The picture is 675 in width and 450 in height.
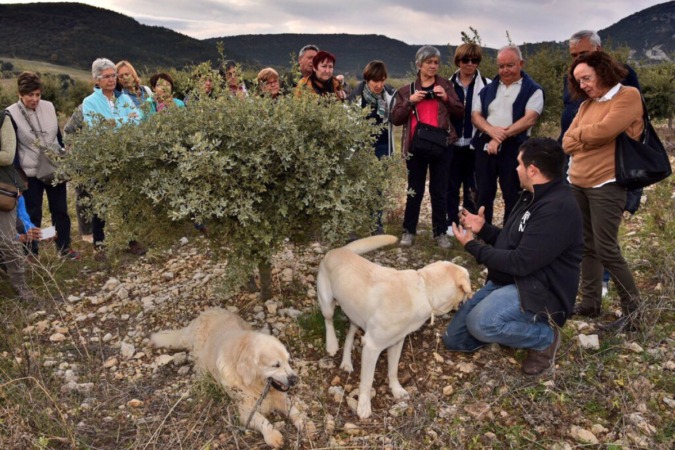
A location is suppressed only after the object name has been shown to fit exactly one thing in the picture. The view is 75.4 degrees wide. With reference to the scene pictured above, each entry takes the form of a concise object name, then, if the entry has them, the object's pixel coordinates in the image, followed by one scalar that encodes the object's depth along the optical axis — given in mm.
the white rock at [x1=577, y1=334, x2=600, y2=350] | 4145
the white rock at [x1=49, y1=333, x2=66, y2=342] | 4746
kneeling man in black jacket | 3654
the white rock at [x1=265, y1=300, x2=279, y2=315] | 4996
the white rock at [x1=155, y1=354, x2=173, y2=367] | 4320
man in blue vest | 5812
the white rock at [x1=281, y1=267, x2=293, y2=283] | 5618
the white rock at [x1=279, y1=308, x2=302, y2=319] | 4922
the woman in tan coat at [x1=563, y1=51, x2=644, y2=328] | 4059
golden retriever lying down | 3336
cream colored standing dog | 3676
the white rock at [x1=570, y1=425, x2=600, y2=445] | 3158
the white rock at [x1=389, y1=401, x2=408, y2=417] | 3602
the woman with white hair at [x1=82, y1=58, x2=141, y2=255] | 6117
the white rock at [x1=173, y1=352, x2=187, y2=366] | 4336
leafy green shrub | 3752
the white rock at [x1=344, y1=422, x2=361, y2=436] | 3453
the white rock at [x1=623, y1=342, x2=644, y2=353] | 4039
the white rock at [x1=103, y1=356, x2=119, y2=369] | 4309
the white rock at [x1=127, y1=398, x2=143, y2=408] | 3688
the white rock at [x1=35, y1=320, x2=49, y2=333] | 4956
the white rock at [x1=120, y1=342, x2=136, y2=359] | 4465
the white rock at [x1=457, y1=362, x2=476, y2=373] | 4062
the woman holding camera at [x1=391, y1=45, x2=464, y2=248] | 6113
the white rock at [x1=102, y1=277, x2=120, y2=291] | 5855
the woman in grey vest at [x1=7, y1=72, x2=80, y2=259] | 6137
